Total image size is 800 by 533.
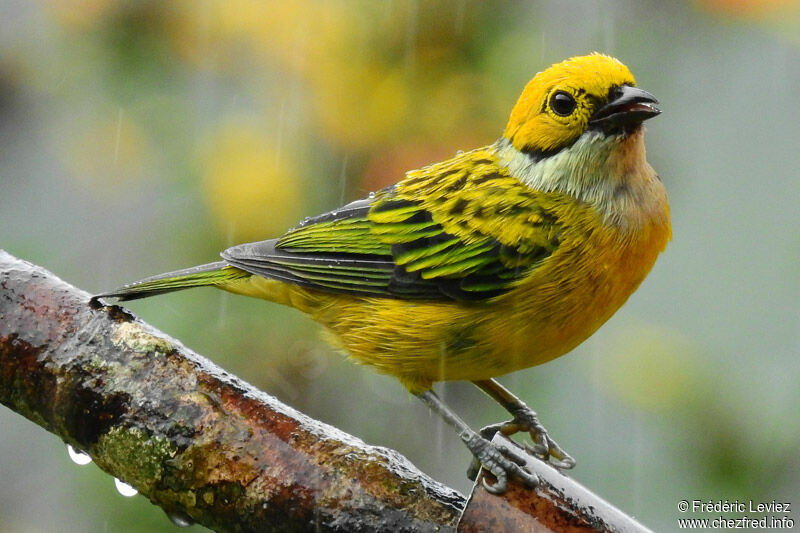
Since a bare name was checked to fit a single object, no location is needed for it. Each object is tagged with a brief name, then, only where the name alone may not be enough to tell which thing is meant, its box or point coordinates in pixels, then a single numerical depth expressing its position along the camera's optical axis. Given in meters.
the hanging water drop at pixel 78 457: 5.94
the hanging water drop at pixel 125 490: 5.94
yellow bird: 6.24
